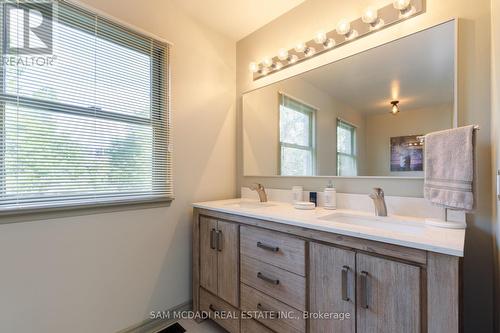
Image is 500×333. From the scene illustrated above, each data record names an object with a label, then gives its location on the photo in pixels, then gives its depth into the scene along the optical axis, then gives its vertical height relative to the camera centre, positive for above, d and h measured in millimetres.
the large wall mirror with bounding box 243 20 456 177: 1297 +393
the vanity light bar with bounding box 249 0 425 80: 1347 +938
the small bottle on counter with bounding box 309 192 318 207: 1719 -228
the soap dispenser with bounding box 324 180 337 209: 1593 -212
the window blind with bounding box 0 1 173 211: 1212 +305
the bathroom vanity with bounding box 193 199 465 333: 833 -492
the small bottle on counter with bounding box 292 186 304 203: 1802 -207
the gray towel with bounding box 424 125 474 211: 1004 -3
